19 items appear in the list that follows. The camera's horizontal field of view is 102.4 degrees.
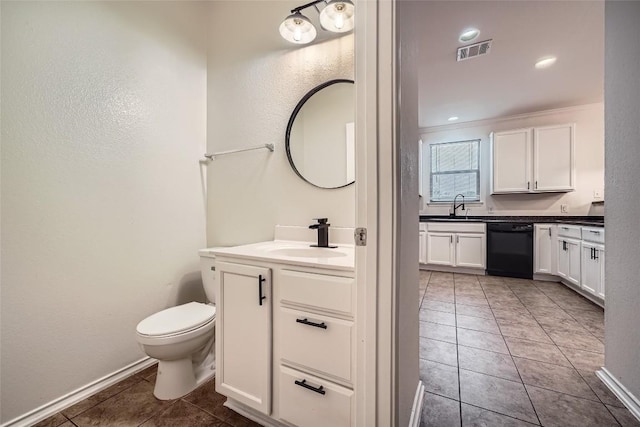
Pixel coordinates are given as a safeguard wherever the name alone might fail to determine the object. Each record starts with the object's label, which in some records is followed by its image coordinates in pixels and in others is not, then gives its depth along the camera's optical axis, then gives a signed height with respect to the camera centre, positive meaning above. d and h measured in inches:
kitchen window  175.9 +29.6
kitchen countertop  142.2 -4.0
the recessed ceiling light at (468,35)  85.6 +60.6
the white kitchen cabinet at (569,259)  115.3 -22.6
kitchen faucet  178.5 +4.6
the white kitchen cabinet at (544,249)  135.9 -20.0
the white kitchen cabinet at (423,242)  164.9 -19.1
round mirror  61.2 +19.3
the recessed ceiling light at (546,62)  100.9 +60.4
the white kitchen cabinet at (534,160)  144.4 +30.7
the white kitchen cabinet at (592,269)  96.1 -22.6
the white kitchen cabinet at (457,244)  152.0 -19.7
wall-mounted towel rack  70.1 +17.9
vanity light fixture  57.3 +44.7
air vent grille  92.3 +60.4
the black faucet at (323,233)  57.9 -4.7
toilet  52.3 -27.4
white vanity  38.1 -20.7
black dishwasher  141.7 -21.1
